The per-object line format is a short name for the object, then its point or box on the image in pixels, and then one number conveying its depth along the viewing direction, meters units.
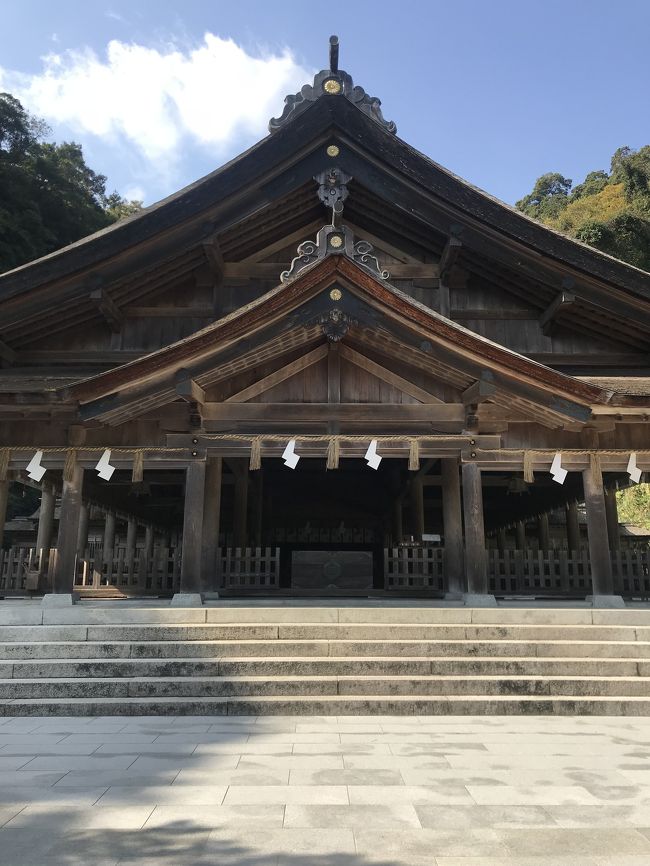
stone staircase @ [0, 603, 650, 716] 6.32
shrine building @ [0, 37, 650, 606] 9.20
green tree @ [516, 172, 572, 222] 69.07
